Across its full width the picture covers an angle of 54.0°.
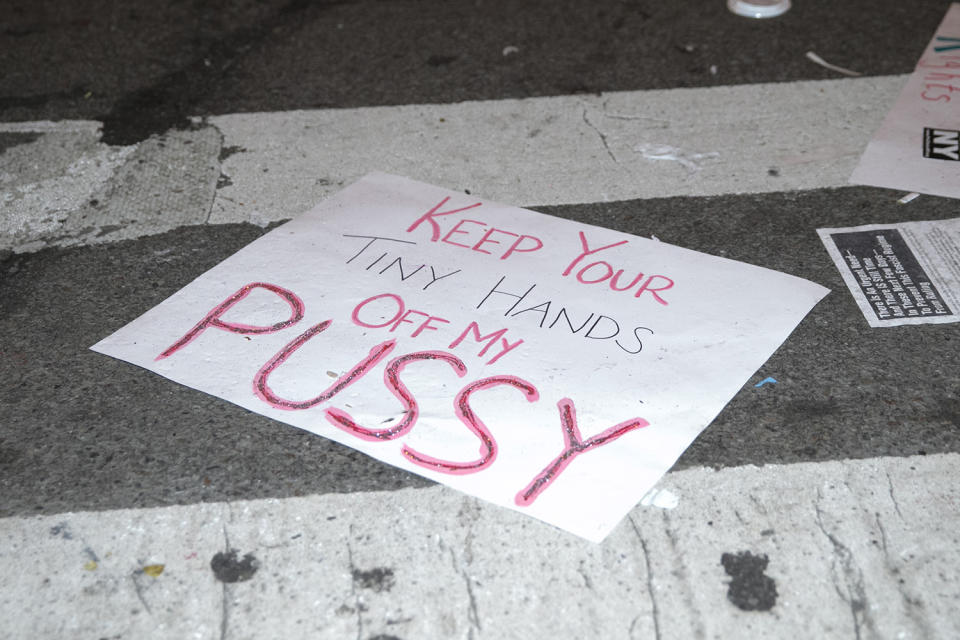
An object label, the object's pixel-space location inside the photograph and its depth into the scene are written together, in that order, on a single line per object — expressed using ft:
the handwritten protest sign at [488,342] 5.55
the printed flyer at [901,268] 6.63
